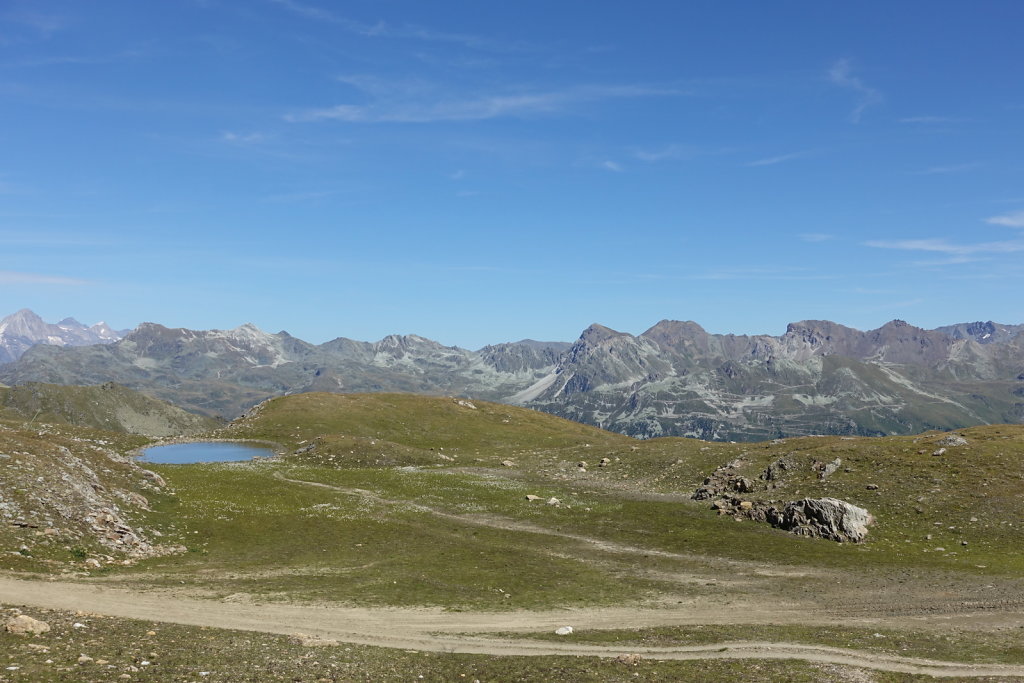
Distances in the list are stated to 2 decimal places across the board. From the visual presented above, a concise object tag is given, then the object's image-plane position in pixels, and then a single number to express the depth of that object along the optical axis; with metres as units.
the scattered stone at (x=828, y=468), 75.99
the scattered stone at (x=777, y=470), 79.05
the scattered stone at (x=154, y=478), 65.50
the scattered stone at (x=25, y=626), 26.81
